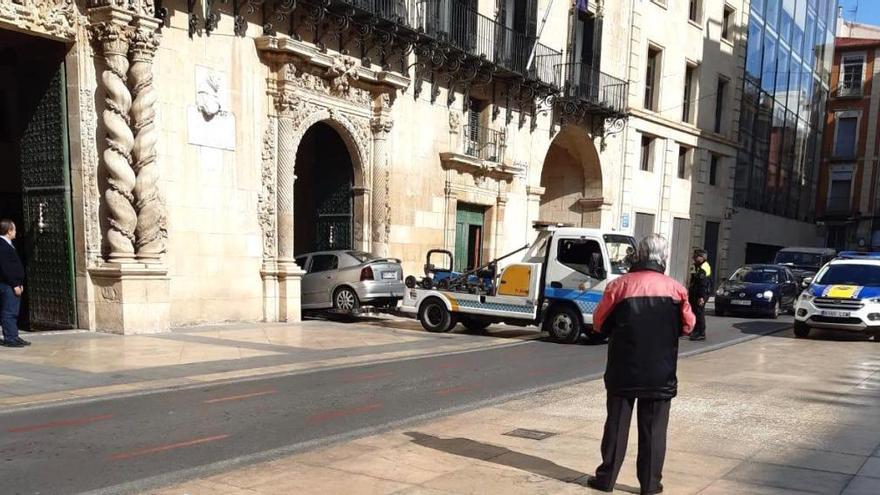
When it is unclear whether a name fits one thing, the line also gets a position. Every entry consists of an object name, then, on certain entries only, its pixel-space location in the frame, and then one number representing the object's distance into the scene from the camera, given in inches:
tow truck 506.9
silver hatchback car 600.4
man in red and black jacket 168.2
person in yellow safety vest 528.1
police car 530.6
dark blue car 761.0
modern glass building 1412.4
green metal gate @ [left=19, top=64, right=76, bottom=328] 462.0
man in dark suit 383.6
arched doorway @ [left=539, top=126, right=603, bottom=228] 1055.6
